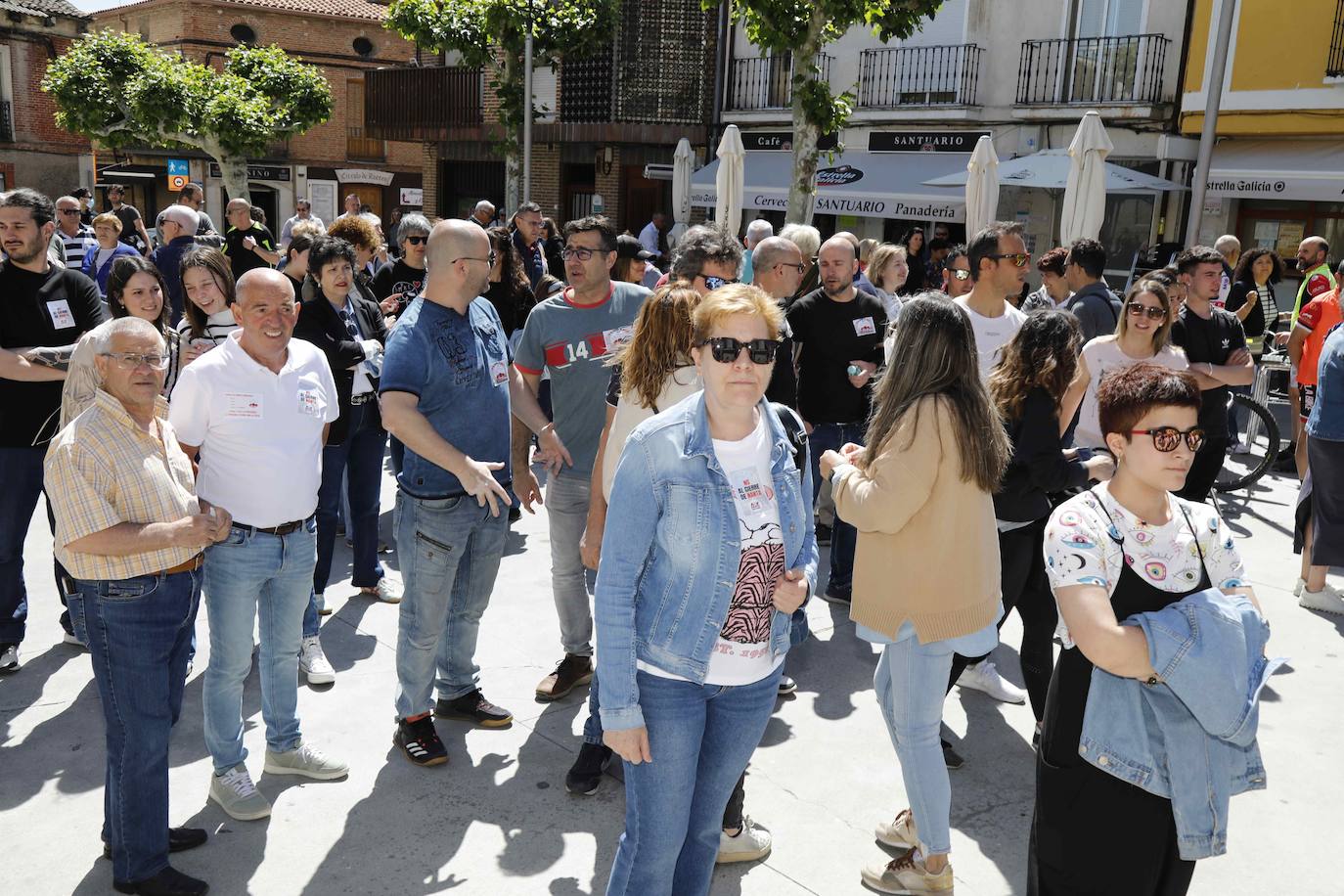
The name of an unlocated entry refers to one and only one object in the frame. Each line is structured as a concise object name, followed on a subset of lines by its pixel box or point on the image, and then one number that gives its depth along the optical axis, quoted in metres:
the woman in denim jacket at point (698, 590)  2.50
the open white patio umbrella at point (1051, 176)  15.25
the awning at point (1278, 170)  15.35
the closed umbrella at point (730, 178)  14.46
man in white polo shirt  3.52
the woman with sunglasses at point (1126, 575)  2.45
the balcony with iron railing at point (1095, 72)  17.34
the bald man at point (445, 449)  3.72
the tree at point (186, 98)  23.59
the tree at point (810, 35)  12.48
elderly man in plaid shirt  2.91
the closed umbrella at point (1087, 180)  11.55
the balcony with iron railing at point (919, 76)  19.42
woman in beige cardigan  3.04
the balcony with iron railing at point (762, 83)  22.36
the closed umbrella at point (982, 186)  12.96
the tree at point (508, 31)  17.56
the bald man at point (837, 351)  5.77
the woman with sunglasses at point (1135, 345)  4.91
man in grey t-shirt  4.36
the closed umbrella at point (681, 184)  18.42
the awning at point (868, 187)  18.34
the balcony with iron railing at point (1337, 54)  15.31
